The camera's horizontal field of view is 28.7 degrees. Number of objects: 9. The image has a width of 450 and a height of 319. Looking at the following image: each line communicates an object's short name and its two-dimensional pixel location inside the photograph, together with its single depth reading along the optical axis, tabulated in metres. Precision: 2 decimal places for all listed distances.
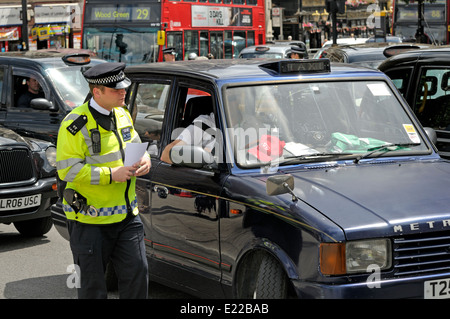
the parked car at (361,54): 14.05
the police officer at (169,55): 16.36
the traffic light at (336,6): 25.58
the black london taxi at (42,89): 11.36
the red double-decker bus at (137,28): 23.27
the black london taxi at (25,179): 9.11
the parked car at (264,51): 22.54
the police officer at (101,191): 4.86
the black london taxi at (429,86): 8.05
